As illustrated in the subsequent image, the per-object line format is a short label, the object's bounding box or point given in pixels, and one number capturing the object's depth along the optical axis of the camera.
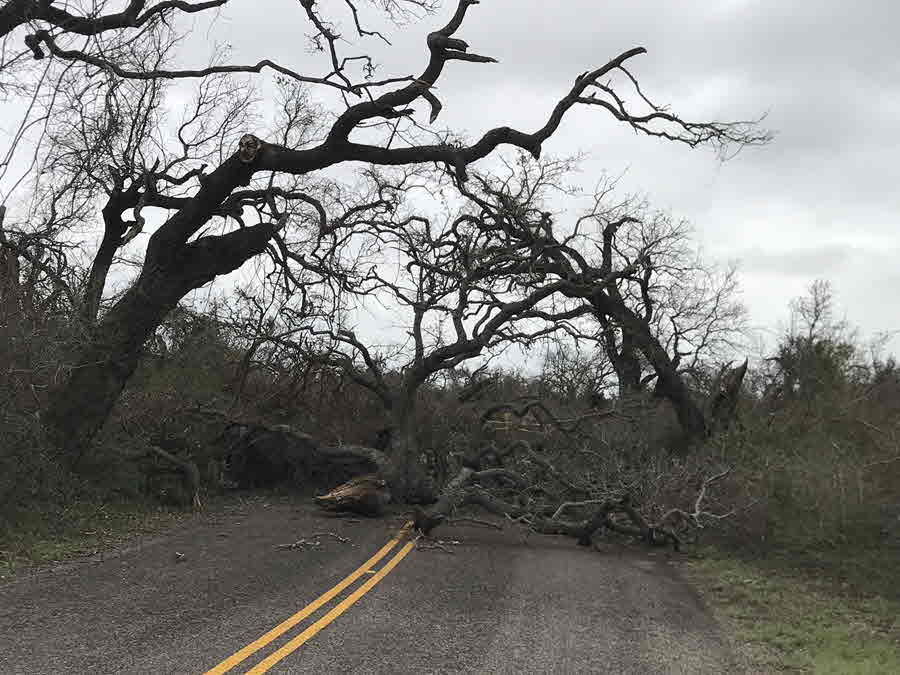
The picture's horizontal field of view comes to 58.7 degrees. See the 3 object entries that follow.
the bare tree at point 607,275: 17.12
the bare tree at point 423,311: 15.82
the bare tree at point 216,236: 11.60
